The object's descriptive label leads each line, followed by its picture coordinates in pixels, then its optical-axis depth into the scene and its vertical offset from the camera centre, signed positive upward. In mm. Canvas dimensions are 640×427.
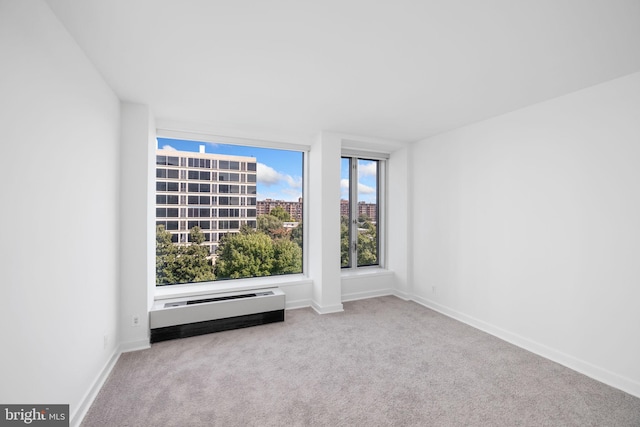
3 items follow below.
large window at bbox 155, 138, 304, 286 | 3621 +98
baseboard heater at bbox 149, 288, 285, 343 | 2922 -1113
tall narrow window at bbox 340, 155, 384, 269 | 4621 +110
